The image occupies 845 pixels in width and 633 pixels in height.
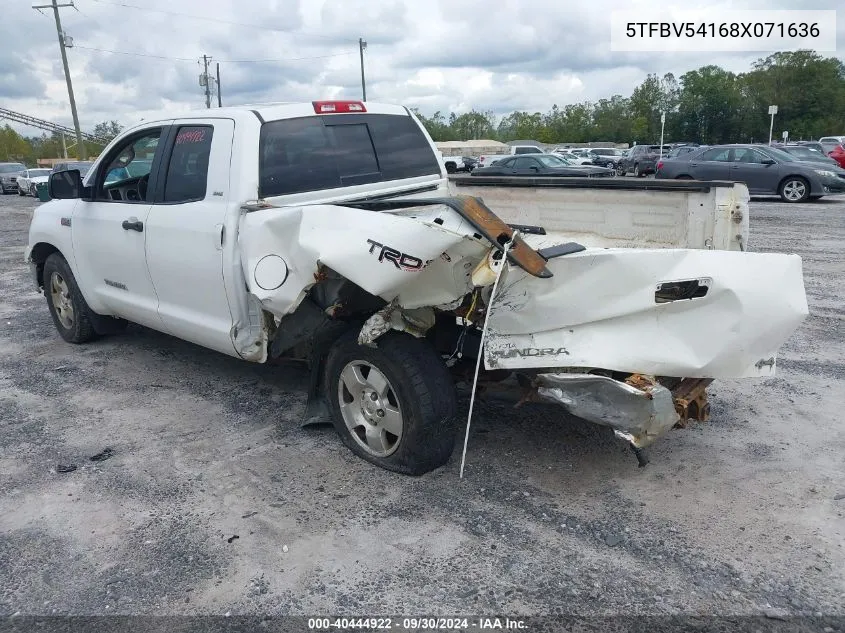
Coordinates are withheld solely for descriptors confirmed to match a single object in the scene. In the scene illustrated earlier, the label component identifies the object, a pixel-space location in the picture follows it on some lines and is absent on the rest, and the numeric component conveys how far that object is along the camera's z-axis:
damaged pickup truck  3.19
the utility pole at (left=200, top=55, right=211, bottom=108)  35.88
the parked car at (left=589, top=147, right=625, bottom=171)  38.88
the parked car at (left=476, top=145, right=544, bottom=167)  35.52
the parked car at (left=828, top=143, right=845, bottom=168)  23.88
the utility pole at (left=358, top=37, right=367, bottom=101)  57.09
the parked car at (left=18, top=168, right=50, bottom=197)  29.31
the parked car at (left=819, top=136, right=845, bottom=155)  25.35
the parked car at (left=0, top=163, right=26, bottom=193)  33.31
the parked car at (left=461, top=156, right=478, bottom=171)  37.33
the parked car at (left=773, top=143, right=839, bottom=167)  19.92
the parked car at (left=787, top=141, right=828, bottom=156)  25.78
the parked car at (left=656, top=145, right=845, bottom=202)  17.84
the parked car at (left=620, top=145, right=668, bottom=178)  32.22
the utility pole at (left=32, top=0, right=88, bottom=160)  37.12
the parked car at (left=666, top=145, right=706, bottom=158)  23.33
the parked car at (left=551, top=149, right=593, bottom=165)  35.11
